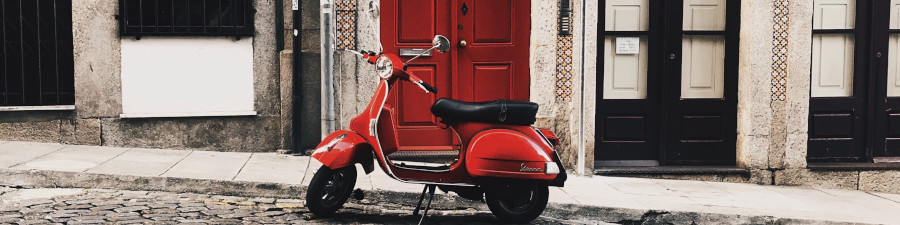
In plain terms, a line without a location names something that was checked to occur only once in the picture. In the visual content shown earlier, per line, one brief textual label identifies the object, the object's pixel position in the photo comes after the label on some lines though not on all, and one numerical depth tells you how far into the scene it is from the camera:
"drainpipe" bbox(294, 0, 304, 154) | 8.84
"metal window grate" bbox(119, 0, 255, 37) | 8.70
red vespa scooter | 5.88
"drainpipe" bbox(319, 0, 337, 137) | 7.67
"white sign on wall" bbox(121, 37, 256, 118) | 8.77
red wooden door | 8.84
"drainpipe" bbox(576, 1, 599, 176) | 8.70
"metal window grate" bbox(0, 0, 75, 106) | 8.58
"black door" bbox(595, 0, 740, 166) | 9.09
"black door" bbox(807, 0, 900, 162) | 9.30
